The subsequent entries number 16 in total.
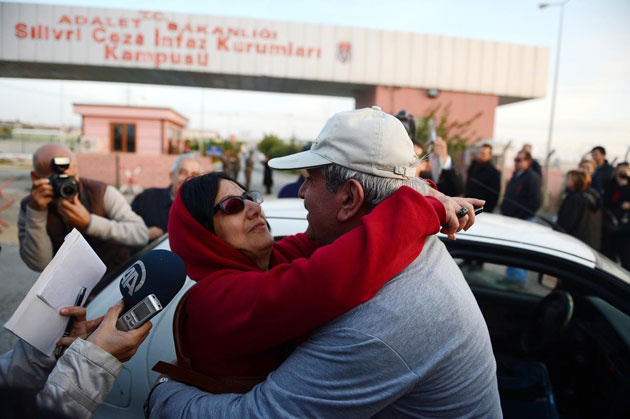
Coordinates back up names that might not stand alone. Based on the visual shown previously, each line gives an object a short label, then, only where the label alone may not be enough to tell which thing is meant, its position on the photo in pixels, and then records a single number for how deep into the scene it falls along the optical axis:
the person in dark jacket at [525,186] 6.51
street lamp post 17.62
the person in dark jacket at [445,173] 4.48
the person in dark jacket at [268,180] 18.01
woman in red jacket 0.96
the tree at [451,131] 11.77
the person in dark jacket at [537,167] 8.05
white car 1.70
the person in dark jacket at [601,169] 7.24
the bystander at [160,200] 3.83
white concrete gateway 13.45
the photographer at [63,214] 2.58
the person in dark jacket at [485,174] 5.09
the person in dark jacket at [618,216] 6.30
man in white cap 0.96
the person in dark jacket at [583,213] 5.71
